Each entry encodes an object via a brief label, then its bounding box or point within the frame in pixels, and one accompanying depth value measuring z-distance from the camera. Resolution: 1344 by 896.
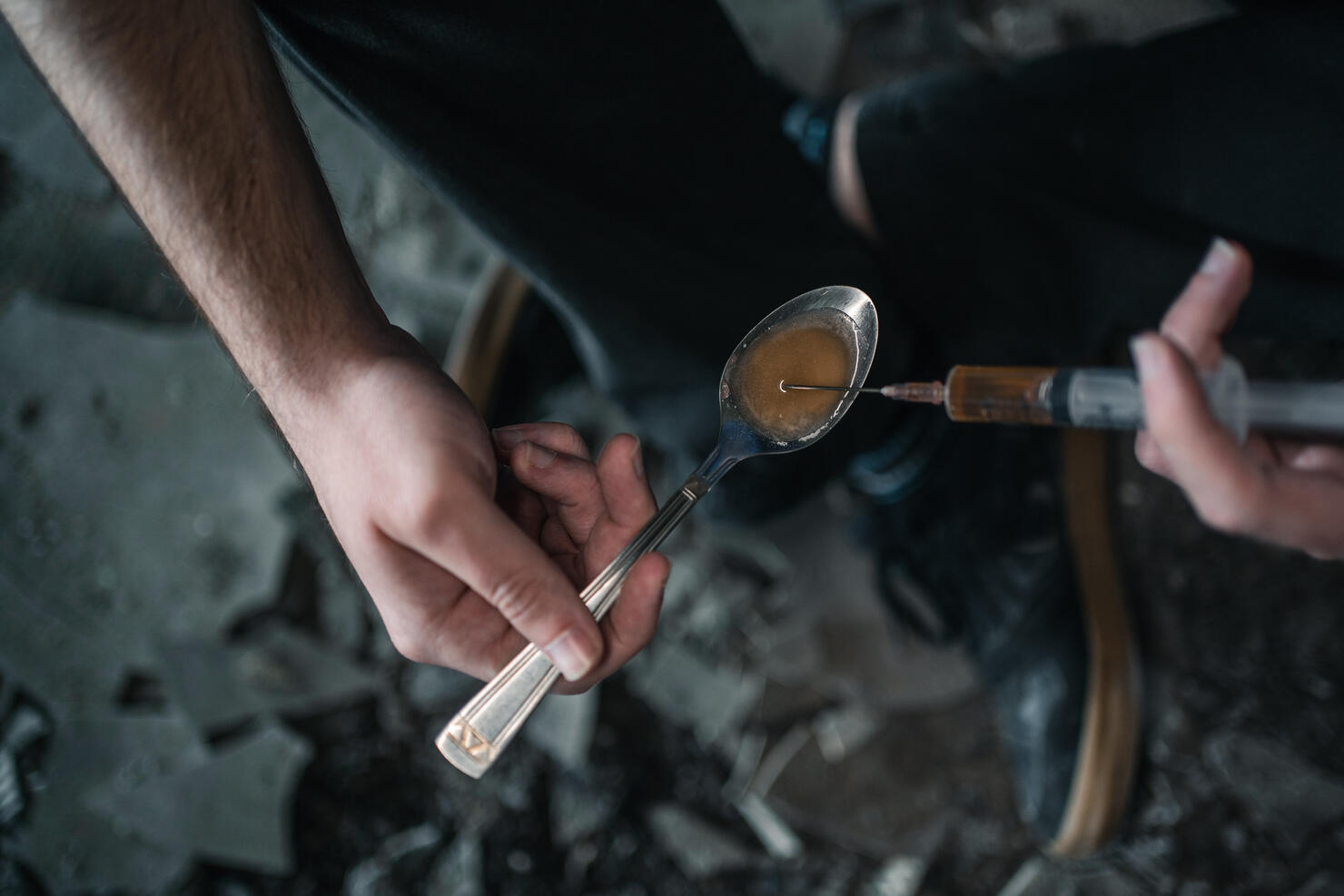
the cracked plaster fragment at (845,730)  0.73
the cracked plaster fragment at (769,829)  0.72
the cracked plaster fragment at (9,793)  0.72
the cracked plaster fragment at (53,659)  0.75
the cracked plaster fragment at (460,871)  0.72
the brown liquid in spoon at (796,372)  0.55
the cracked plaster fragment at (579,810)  0.72
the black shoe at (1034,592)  0.68
